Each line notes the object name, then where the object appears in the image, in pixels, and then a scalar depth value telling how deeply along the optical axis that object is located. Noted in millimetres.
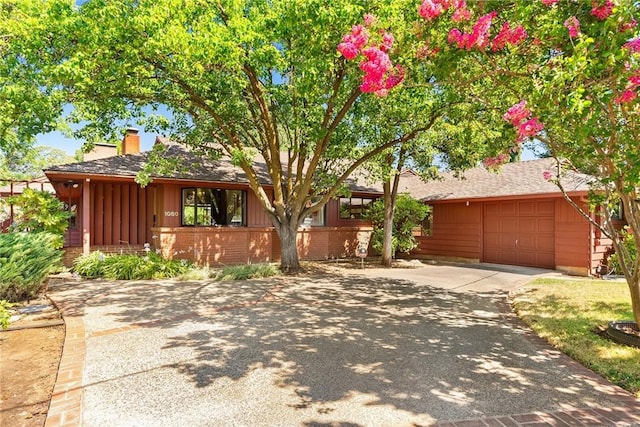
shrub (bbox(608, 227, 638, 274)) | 10653
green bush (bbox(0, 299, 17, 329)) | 3817
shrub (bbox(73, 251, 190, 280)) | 9898
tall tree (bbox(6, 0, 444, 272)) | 6477
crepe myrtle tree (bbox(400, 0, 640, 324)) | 3623
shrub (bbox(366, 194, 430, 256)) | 14852
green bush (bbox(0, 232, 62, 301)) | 6484
